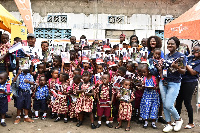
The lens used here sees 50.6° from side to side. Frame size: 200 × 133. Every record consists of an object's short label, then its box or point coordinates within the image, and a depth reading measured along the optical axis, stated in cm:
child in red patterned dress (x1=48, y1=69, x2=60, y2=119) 489
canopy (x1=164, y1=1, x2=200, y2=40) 526
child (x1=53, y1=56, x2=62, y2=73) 497
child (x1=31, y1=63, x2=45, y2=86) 497
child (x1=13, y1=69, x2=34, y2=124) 465
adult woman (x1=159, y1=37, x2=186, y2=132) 409
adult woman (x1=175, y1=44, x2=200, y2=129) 445
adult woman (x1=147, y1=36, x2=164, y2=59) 476
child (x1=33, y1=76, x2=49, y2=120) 491
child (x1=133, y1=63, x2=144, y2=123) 468
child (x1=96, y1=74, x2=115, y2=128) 449
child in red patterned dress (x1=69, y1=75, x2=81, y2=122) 460
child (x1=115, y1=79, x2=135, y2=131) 442
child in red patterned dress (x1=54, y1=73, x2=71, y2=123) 479
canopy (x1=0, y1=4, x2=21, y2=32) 564
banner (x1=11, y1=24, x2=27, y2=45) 675
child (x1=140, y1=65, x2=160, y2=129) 443
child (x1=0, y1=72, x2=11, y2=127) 441
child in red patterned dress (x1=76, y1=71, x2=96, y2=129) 446
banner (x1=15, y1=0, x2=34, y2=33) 752
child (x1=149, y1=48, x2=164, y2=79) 426
